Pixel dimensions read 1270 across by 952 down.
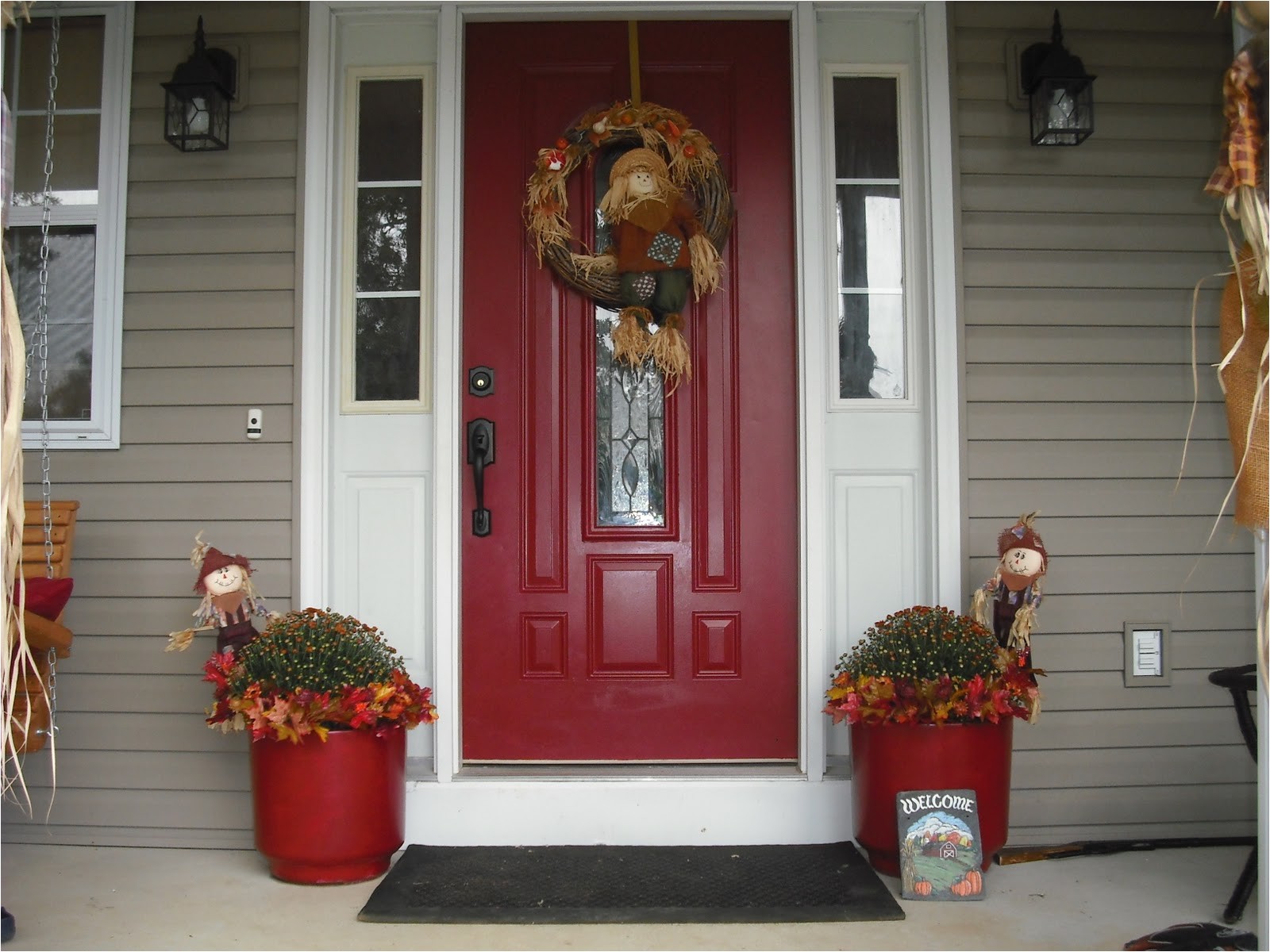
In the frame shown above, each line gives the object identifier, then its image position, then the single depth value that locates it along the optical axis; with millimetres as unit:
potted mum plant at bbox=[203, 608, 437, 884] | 2268
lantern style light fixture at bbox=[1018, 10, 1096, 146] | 2568
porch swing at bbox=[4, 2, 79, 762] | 2311
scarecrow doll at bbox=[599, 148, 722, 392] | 2674
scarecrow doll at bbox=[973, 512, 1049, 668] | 2402
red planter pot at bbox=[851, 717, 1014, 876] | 2256
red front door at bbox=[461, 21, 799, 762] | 2732
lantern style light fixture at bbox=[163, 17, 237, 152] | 2621
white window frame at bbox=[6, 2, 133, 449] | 2688
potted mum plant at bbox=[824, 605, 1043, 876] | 2254
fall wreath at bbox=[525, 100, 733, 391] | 2684
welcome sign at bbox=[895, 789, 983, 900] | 2207
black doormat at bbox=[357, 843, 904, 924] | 2145
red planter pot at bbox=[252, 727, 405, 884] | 2281
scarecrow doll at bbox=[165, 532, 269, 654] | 2441
